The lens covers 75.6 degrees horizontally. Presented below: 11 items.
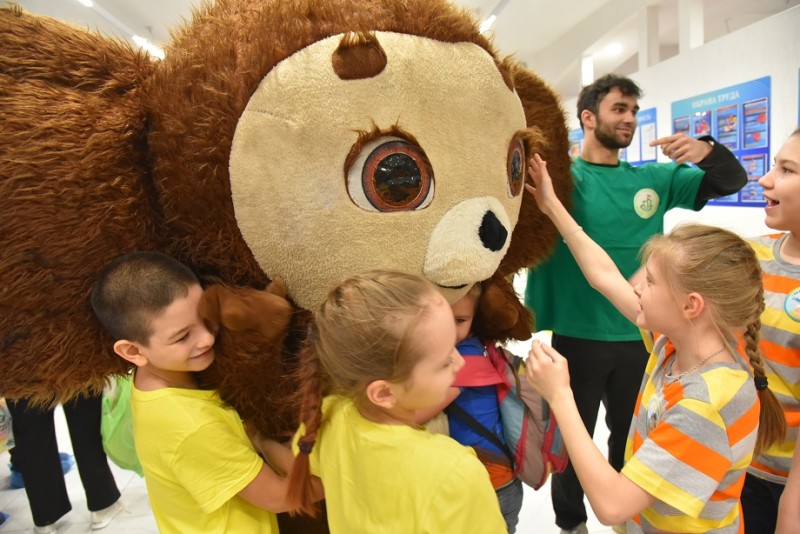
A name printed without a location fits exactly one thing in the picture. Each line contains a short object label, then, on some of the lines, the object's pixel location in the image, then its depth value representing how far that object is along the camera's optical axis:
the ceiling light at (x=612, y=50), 6.24
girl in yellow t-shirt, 0.70
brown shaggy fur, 0.87
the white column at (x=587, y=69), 6.29
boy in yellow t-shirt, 0.87
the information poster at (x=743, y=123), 2.95
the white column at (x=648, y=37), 4.58
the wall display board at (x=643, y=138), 4.12
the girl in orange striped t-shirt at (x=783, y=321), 1.06
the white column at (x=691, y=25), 3.79
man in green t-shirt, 1.67
